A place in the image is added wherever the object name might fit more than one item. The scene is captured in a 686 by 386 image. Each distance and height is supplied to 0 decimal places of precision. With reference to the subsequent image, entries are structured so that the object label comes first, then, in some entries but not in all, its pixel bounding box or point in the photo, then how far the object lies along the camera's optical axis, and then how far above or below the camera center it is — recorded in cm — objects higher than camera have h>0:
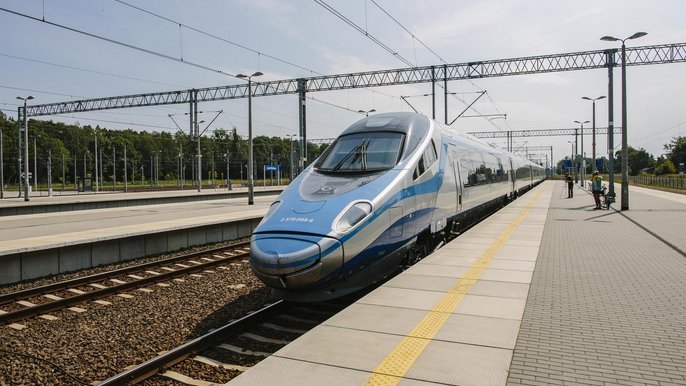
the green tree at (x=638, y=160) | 13325 +376
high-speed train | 623 -47
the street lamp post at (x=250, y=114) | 2856 +383
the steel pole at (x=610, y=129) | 2428 +221
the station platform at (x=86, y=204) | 2505 -123
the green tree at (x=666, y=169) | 7956 +87
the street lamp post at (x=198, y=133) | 4462 +431
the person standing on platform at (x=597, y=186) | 2281 -49
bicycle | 2328 -110
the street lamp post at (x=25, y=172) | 3286 +76
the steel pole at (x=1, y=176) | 3888 +57
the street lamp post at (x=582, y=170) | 5849 +67
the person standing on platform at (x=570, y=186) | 3295 -68
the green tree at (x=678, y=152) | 9085 +412
